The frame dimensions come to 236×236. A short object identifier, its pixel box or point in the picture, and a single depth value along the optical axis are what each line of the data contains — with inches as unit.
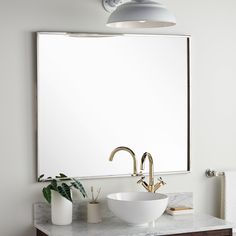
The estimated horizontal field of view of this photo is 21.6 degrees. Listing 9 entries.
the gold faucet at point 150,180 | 146.4
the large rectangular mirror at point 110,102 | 141.4
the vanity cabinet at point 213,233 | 135.8
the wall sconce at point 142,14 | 127.2
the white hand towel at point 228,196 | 157.5
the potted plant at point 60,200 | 136.6
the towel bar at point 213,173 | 157.5
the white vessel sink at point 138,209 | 132.4
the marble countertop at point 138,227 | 131.3
